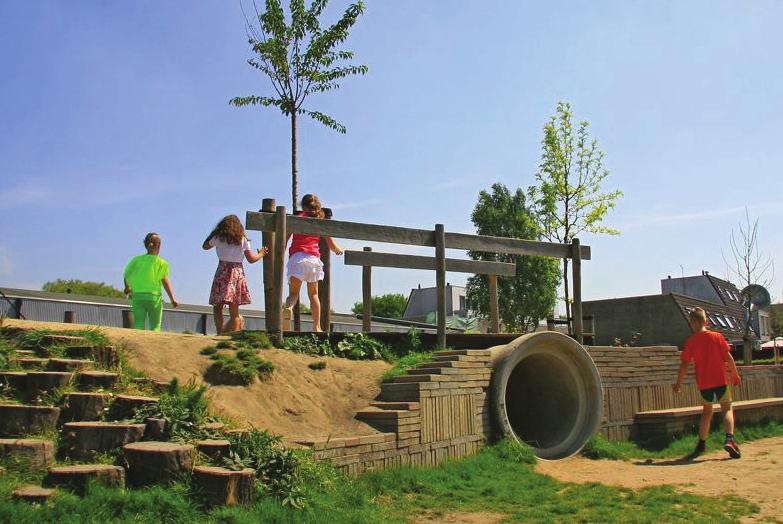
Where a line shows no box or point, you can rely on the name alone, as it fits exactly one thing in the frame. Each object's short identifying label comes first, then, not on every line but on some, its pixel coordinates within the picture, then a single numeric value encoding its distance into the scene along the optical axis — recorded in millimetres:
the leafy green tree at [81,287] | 51438
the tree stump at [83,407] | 5195
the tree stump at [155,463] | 4680
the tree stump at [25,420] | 4918
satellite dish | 19250
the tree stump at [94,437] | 4844
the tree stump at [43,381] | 5391
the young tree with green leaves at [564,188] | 19203
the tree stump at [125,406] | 5266
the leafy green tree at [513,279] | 41469
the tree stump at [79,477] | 4375
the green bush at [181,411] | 5219
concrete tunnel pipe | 8977
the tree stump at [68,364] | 5656
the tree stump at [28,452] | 4488
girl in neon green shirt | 8281
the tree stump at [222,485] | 4695
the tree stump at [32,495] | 4094
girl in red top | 9078
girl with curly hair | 8523
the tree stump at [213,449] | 5082
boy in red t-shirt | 9359
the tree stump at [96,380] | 5562
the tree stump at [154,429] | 5086
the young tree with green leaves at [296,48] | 13203
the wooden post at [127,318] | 9659
